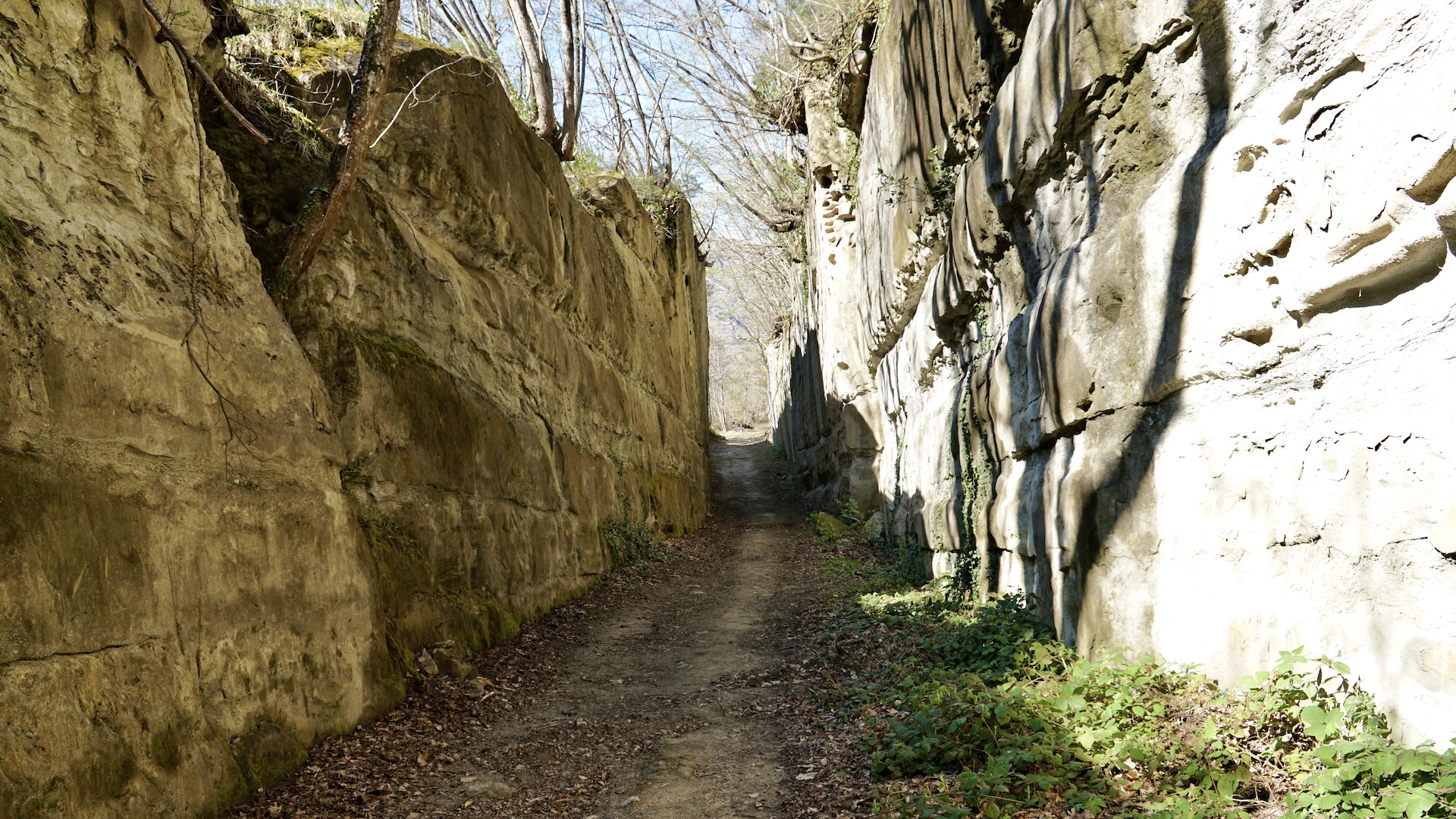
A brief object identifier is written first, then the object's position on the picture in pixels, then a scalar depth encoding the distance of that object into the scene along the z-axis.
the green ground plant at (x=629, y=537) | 10.95
